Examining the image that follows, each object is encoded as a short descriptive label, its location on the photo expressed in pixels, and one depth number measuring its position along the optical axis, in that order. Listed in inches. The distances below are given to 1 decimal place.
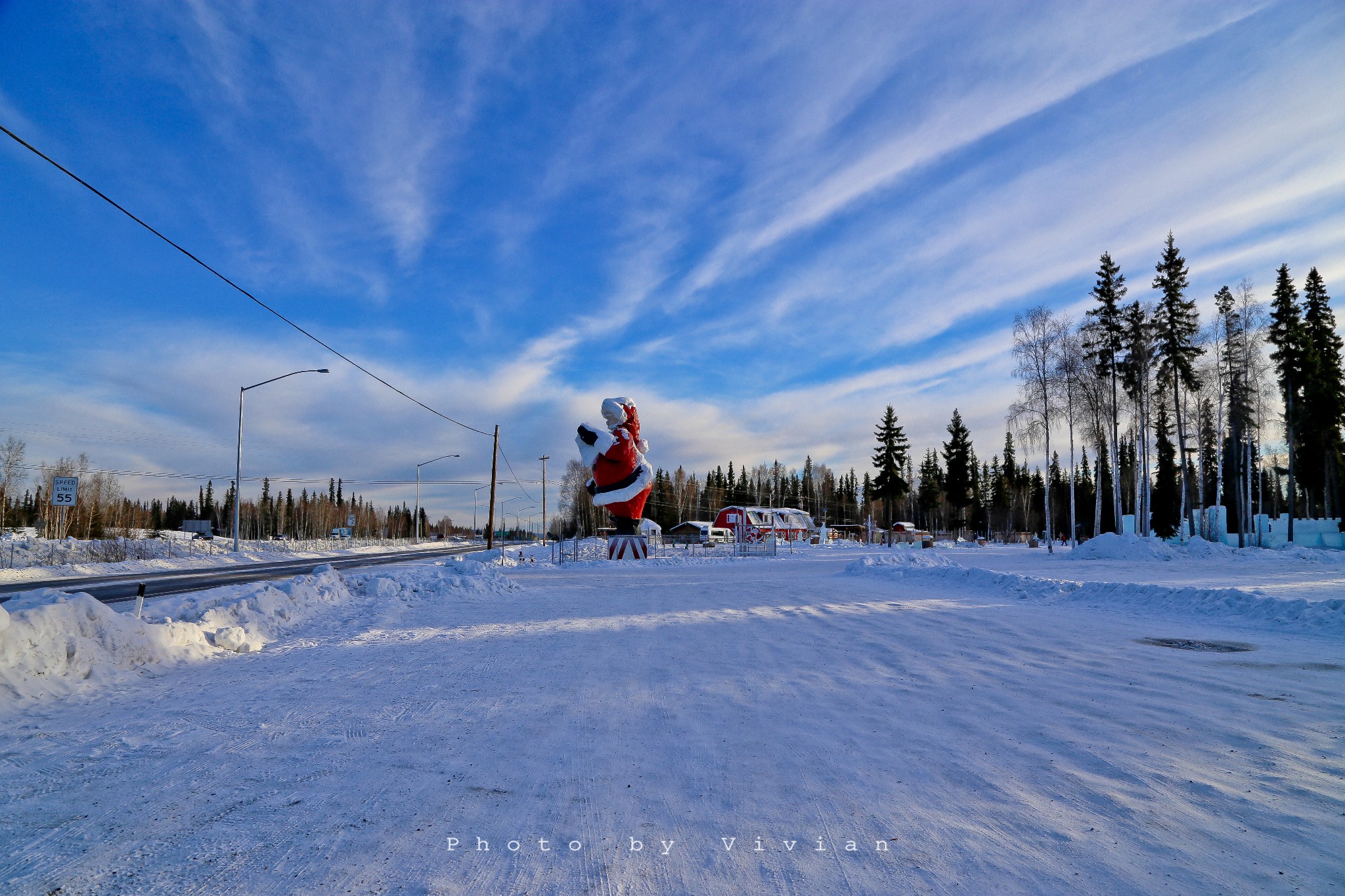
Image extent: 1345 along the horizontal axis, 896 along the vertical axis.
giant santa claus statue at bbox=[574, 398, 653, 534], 1268.5
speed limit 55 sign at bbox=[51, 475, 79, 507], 925.8
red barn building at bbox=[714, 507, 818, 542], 2561.5
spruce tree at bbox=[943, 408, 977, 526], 2999.5
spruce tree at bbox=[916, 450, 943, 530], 3368.6
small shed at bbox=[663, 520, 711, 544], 3026.6
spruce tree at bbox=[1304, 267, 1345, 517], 1473.9
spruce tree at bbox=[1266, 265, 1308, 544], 1389.0
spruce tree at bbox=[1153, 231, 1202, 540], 1344.7
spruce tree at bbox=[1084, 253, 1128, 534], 1405.0
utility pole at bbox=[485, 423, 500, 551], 1473.9
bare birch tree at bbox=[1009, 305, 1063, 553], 1453.0
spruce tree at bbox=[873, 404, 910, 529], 2422.5
